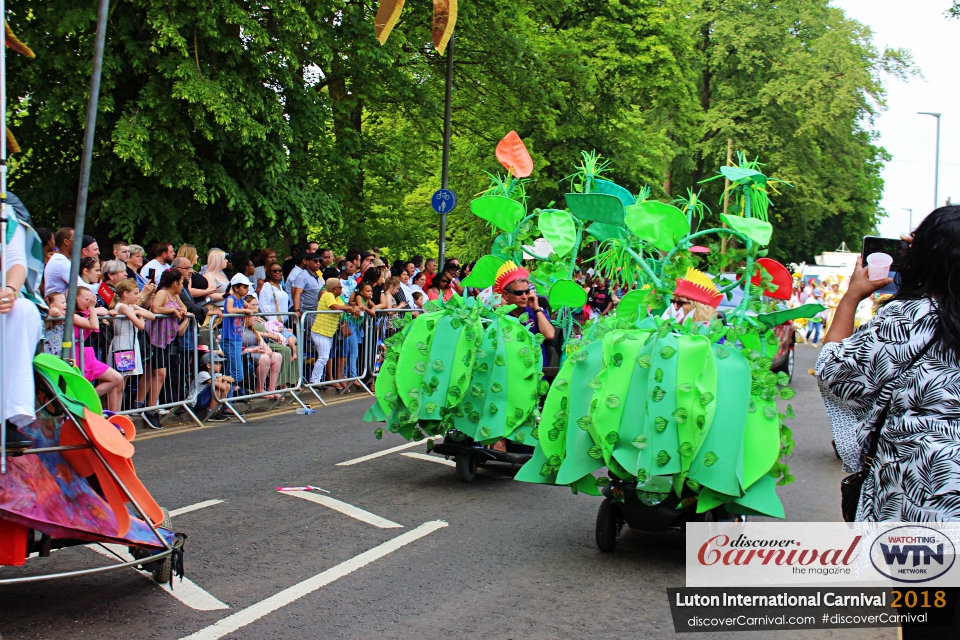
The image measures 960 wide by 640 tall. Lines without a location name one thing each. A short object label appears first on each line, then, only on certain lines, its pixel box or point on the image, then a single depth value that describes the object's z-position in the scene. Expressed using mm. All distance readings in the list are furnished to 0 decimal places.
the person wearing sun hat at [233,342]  11281
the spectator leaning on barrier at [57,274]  9602
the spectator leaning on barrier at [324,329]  12914
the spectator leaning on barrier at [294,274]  14148
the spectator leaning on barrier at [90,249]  10030
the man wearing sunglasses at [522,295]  7703
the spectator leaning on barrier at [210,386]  10930
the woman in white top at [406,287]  16278
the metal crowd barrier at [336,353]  12906
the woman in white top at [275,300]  12289
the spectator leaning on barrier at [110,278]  10055
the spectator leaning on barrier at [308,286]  14000
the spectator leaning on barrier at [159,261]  12078
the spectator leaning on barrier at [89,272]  9602
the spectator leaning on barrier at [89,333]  9070
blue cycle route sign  21094
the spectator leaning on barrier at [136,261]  11398
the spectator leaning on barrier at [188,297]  10984
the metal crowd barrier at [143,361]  9641
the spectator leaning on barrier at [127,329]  9719
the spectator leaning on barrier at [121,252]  11195
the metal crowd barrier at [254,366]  11149
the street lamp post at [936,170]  44312
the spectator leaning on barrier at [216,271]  12281
